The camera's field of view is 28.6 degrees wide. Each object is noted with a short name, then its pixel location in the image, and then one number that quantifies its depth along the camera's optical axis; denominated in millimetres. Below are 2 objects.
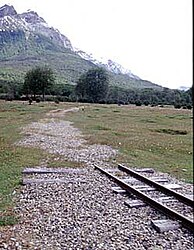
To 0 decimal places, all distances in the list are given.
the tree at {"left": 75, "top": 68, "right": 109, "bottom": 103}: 104331
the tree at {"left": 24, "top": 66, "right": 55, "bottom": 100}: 91438
